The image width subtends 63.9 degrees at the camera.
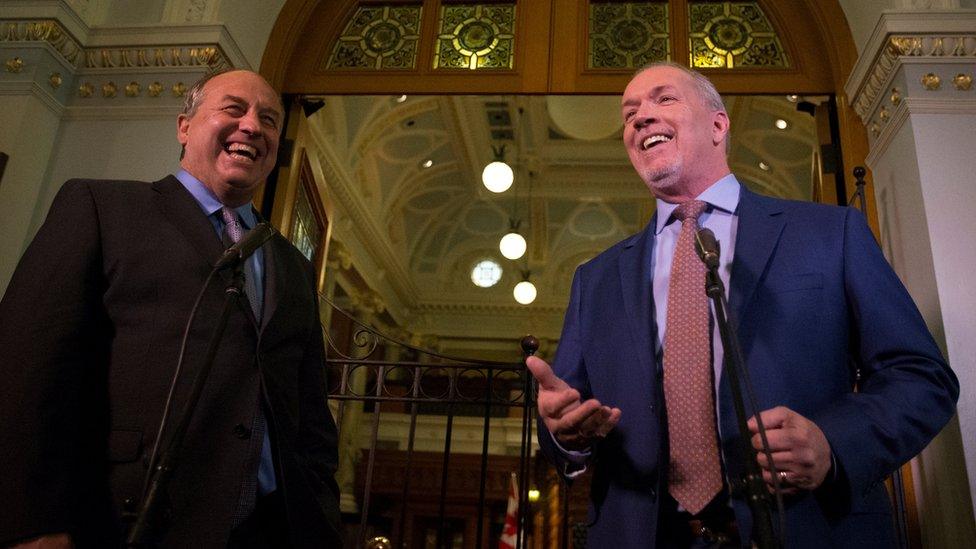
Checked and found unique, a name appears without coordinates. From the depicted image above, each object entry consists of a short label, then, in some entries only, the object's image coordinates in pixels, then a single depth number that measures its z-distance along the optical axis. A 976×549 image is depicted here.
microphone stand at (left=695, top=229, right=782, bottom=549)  1.18
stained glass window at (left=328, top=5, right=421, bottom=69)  4.91
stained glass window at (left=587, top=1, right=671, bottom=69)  4.66
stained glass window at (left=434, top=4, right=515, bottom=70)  4.80
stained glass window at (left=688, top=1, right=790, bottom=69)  4.62
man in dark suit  1.56
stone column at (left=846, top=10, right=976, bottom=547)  2.99
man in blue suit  1.47
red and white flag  6.40
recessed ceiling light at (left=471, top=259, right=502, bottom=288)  18.48
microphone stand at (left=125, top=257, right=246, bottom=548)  1.28
